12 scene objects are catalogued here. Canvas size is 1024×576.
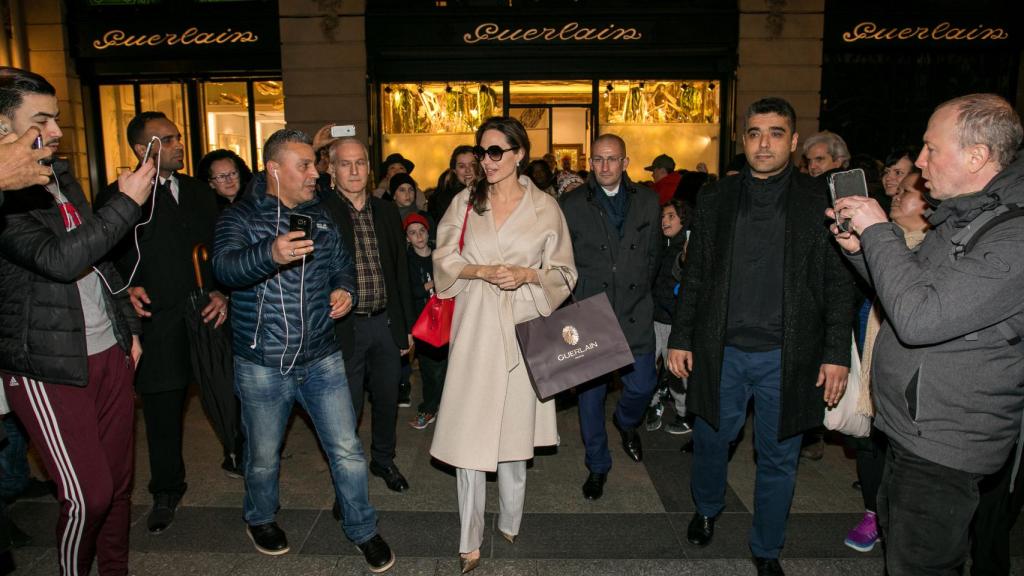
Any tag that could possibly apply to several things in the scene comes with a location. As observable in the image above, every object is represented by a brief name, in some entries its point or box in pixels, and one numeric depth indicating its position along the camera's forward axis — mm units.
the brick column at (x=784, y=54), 11086
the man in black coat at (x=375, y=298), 4160
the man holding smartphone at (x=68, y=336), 2646
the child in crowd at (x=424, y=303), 5863
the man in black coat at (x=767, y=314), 3330
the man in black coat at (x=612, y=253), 4527
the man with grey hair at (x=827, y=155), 5668
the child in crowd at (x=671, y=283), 5383
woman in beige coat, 3521
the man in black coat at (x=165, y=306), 4078
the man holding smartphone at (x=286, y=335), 3342
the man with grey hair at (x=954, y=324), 2143
